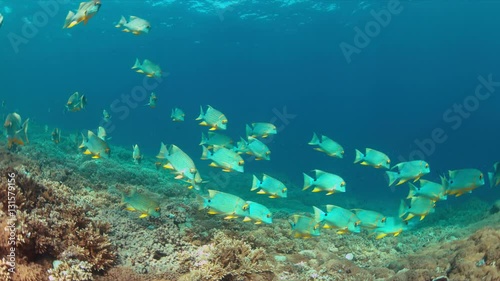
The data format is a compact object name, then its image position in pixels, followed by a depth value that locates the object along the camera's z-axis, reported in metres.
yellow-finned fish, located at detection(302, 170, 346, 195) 6.82
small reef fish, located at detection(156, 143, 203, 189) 5.70
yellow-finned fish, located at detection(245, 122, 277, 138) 8.47
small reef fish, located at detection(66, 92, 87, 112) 9.64
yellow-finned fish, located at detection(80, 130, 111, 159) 6.89
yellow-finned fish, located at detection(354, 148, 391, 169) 7.60
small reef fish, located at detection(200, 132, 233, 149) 8.32
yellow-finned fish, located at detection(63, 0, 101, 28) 5.28
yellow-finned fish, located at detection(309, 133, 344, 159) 8.00
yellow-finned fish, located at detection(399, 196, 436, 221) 7.15
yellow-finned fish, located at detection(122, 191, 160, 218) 5.47
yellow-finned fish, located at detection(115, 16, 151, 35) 8.00
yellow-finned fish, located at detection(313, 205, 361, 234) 6.47
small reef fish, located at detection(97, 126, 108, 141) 9.65
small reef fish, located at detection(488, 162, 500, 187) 7.78
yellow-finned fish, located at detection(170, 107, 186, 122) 10.39
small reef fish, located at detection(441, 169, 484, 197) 6.60
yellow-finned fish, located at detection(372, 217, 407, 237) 7.41
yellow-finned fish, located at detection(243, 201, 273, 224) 5.61
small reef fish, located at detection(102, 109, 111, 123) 12.04
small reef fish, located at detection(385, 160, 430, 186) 7.17
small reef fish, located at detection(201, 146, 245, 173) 6.21
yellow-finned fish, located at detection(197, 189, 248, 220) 5.38
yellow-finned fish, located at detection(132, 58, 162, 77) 9.28
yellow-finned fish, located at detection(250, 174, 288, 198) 6.51
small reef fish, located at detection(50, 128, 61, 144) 10.86
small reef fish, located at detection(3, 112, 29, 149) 6.59
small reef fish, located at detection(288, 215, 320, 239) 6.35
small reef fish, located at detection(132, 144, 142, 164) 9.80
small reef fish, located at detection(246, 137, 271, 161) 7.77
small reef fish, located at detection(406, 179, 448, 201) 7.14
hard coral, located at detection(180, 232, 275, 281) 4.80
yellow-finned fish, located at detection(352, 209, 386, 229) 6.95
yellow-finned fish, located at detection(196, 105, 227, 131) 7.95
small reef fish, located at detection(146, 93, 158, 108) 11.40
